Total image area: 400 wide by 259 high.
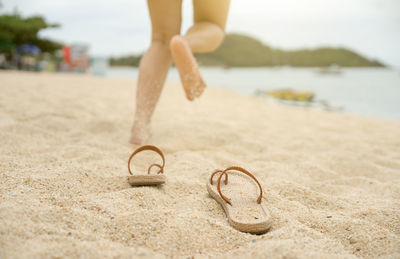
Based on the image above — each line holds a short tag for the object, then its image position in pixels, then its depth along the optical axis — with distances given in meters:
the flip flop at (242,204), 0.90
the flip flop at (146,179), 1.15
